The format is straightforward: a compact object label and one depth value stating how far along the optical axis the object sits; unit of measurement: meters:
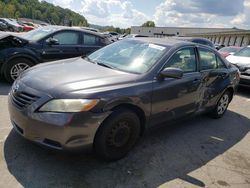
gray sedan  2.02
